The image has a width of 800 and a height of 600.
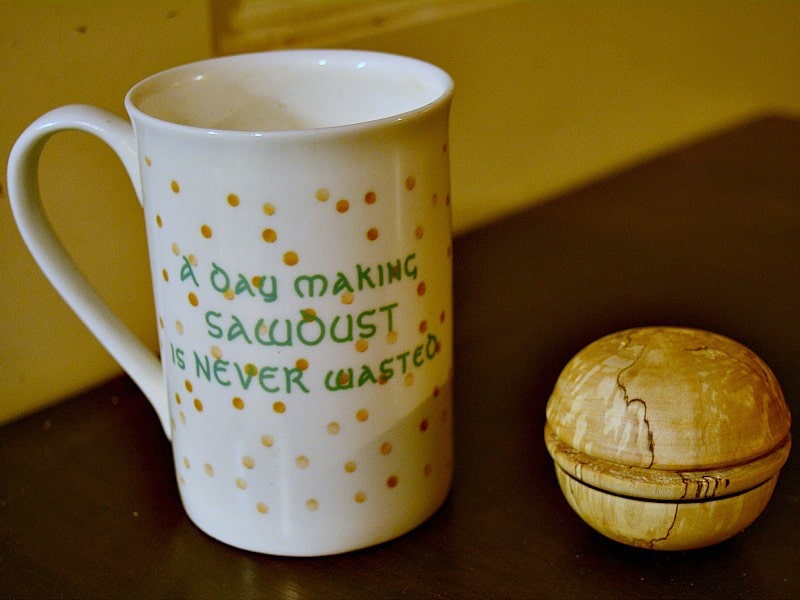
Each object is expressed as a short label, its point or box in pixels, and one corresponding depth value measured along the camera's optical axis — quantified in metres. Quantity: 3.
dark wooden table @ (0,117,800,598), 0.40
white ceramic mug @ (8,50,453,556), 0.36
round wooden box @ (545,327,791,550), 0.37
